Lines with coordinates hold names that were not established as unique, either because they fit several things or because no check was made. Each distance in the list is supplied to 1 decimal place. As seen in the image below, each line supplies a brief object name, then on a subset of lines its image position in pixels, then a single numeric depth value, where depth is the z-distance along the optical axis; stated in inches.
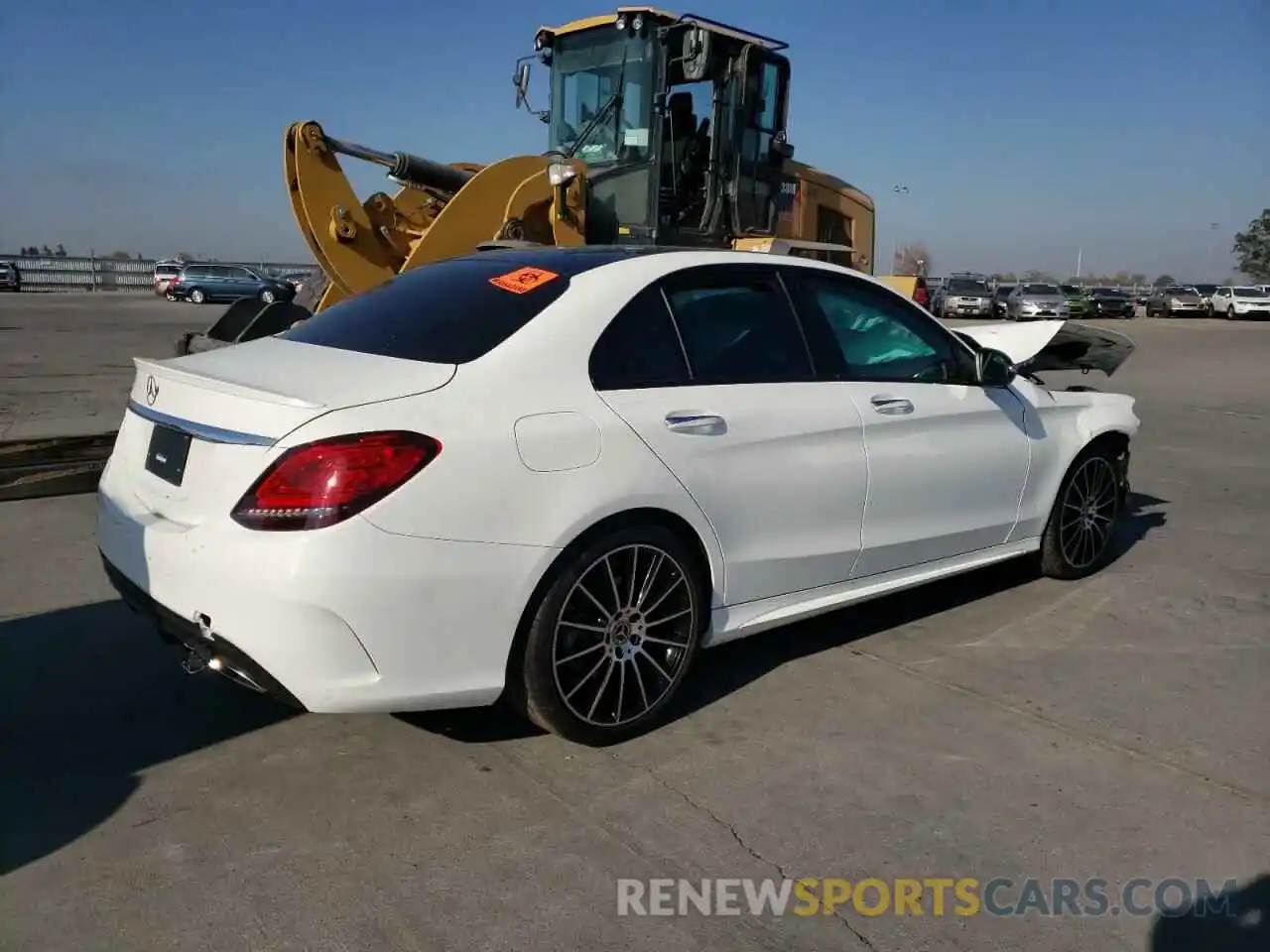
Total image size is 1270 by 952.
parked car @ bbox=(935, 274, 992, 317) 1609.3
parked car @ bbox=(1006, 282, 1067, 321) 1492.4
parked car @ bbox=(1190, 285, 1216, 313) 1909.4
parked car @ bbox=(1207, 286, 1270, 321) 1758.1
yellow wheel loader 351.3
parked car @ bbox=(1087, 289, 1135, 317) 1739.7
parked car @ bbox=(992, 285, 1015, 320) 1629.4
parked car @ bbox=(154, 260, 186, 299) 1626.5
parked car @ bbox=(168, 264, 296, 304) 1523.1
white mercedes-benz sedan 116.1
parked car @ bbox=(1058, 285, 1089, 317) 1572.3
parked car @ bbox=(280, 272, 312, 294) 1743.6
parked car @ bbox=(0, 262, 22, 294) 1657.2
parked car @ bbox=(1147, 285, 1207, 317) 1914.4
